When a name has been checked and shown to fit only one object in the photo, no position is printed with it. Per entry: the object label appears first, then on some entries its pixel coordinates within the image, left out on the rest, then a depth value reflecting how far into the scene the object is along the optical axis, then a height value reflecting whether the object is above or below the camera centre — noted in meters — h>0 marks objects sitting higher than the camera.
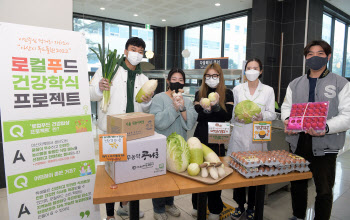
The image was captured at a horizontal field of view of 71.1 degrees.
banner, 1.83 -0.30
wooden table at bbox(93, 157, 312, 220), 1.44 -0.62
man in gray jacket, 1.97 -0.23
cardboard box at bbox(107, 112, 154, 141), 1.58 -0.25
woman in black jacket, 2.22 -0.19
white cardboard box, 1.56 -0.49
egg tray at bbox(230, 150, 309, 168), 1.70 -0.51
